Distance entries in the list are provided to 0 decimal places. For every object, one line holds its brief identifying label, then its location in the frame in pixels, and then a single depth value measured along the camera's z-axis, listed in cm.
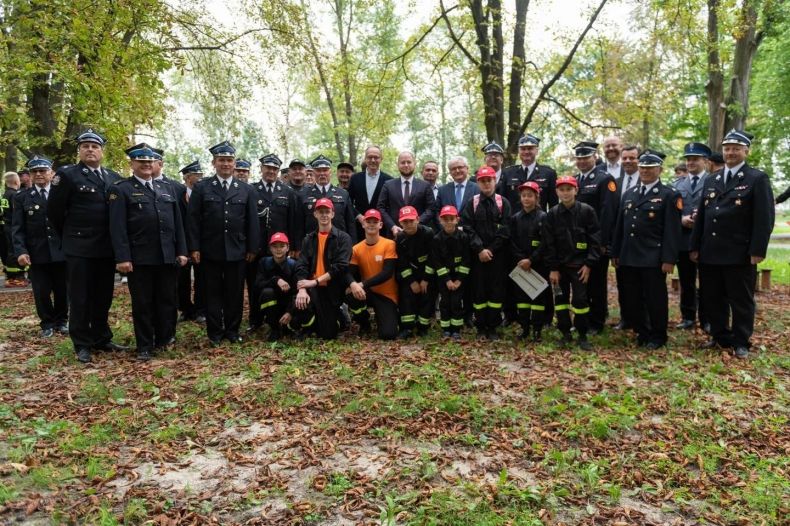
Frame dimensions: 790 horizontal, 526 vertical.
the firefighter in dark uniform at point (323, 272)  706
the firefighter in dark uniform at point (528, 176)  770
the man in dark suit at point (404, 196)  803
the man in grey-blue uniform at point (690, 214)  783
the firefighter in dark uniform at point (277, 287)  709
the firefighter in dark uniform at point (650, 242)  659
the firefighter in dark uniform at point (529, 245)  686
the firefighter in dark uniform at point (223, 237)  688
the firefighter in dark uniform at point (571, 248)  663
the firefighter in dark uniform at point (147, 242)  622
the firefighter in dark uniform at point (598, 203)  728
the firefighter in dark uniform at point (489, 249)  702
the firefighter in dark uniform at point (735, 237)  609
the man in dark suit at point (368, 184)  848
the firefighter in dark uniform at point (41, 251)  760
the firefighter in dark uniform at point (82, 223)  616
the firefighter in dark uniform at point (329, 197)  809
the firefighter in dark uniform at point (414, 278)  725
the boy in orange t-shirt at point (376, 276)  722
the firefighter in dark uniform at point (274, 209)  809
